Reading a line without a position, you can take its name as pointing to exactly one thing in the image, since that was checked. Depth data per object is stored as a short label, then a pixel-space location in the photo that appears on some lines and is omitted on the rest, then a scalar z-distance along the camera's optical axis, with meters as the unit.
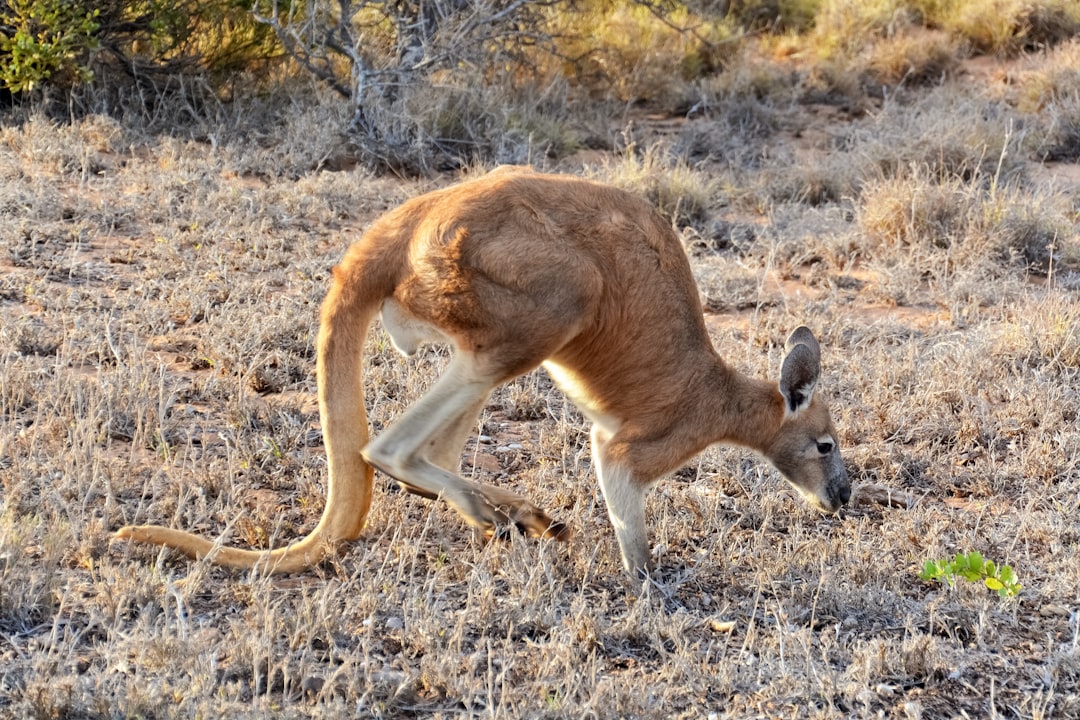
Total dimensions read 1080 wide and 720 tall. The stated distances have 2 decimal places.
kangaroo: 8.45
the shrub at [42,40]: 18.27
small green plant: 8.45
